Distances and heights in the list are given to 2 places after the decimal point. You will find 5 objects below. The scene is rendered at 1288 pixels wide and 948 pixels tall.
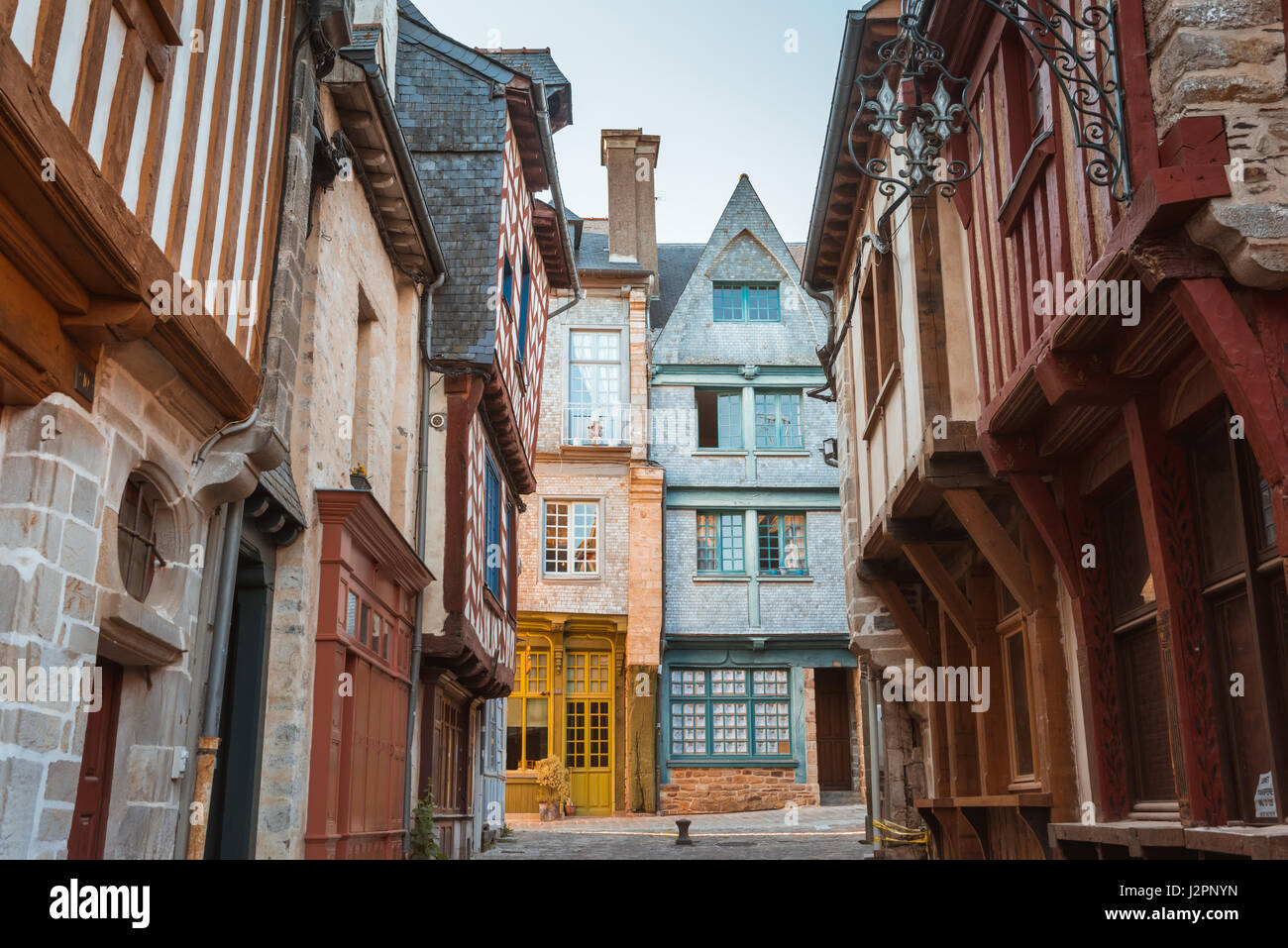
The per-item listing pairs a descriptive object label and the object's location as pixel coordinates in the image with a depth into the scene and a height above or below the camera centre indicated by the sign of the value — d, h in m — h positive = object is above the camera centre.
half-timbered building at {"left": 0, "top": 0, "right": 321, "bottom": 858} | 3.95 +1.55
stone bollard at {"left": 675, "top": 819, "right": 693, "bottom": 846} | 15.04 -0.63
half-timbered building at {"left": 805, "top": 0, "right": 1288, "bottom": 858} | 4.03 +1.54
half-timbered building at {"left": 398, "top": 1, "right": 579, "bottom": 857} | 11.08 +4.00
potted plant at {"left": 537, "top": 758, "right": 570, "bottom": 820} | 20.42 -0.10
